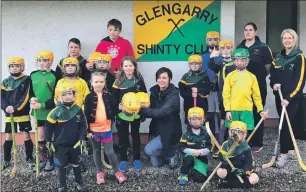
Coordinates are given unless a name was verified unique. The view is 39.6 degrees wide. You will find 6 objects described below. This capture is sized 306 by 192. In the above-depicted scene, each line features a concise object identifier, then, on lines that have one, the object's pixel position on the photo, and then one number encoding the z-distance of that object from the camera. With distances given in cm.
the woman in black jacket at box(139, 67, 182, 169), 567
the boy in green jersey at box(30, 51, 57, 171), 568
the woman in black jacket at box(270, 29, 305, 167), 552
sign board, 682
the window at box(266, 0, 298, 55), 809
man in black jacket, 598
